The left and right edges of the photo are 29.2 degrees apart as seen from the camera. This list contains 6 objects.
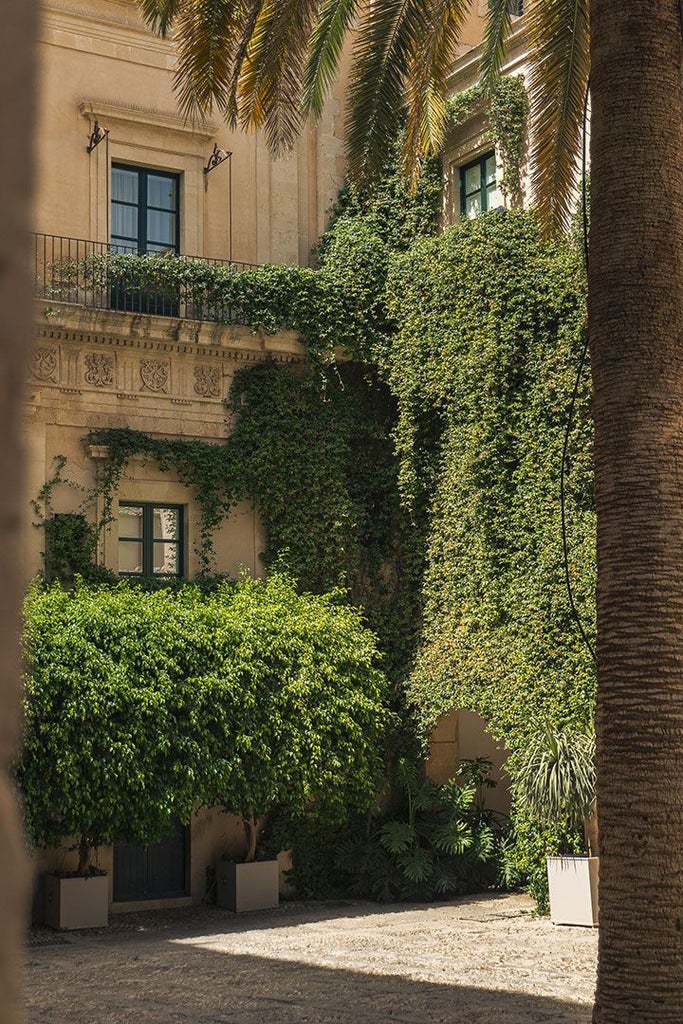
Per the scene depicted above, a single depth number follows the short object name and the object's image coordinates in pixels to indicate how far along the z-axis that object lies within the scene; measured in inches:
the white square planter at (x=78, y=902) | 649.6
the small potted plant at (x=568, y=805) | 610.5
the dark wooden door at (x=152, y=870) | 724.0
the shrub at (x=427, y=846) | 733.9
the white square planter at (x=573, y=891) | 606.5
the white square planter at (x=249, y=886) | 708.0
